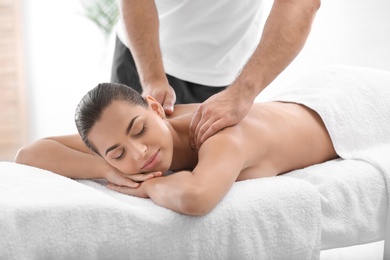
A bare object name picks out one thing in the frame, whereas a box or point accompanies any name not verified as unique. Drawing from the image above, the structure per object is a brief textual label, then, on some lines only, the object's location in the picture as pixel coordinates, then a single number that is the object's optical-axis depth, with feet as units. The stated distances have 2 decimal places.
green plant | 15.44
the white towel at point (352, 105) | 7.47
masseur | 7.95
